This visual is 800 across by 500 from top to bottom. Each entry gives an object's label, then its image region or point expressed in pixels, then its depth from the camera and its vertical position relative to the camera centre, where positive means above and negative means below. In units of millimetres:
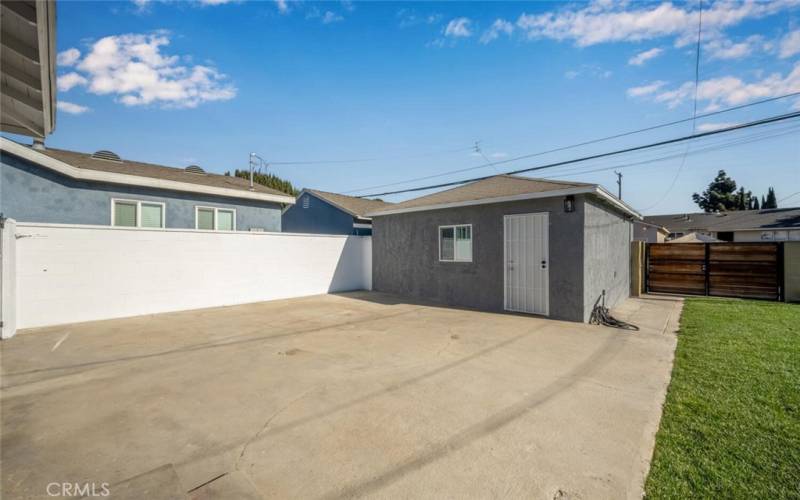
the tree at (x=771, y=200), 43884 +6836
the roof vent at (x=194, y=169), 14191 +3564
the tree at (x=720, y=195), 39000 +6843
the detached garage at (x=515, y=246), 7363 +114
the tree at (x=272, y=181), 33938 +7333
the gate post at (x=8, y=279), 5844 -550
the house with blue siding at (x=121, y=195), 8578 +1794
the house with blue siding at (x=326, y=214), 16609 +1979
